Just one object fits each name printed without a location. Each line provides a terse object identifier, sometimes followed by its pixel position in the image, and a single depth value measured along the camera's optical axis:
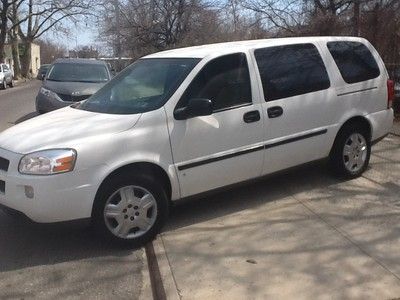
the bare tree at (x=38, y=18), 51.13
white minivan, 4.54
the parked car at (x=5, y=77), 35.01
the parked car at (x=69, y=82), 11.58
